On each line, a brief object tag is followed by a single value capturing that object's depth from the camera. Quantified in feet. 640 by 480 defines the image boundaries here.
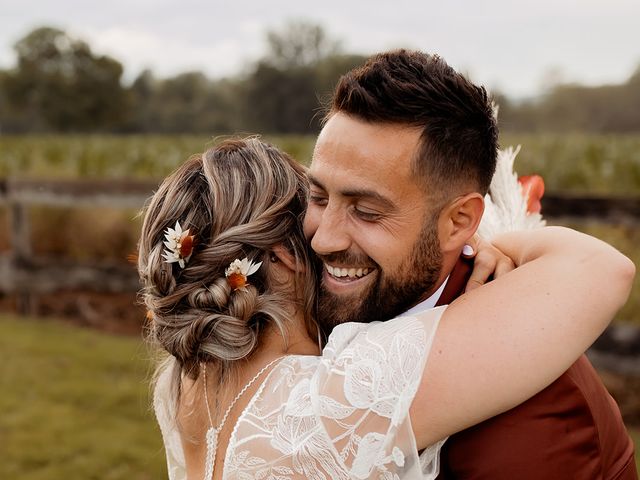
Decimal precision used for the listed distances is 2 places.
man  3.04
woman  2.97
